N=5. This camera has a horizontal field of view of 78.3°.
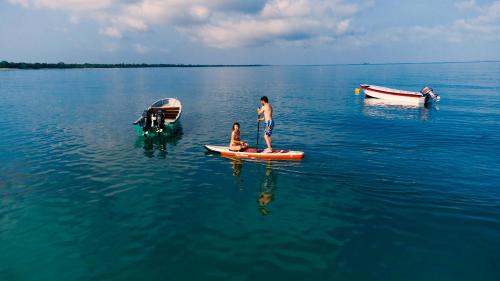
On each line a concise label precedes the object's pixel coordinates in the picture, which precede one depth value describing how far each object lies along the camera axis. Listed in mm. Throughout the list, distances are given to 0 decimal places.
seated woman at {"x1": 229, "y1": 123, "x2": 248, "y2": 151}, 19114
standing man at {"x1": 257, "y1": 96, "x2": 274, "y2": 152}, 17875
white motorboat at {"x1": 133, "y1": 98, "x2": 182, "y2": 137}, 24250
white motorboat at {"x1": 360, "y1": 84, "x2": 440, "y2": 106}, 43875
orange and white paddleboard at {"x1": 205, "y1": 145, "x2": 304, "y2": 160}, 18484
